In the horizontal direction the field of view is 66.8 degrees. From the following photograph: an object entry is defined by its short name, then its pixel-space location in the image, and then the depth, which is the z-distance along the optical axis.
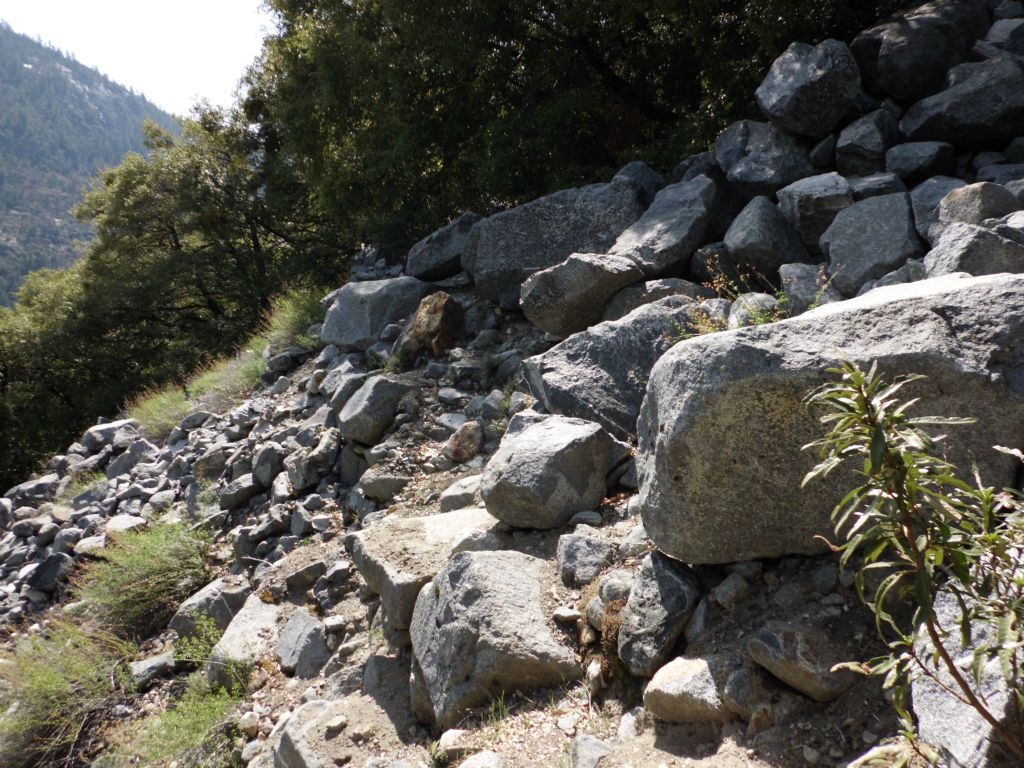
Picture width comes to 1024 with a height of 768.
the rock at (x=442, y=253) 8.20
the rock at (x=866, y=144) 5.88
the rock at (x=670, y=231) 5.83
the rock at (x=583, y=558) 3.61
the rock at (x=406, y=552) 4.00
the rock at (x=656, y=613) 2.95
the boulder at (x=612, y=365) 4.72
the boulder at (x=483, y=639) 3.26
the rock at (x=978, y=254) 3.54
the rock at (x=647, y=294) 5.55
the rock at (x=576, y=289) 5.77
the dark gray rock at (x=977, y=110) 5.55
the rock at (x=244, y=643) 4.75
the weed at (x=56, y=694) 5.04
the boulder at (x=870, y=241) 4.63
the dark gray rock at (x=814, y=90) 6.10
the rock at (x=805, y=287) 4.65
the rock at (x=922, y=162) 5.57
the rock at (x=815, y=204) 5.35
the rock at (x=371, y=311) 7.95
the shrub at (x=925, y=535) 1.76
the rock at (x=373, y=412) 6.27
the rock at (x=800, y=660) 2.44
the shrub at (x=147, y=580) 5.90
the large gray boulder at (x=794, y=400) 2.57
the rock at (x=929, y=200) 4.77
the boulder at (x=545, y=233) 6.85
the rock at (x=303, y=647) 4.54
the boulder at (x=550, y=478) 4.08
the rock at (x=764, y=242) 5.36
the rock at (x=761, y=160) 6.22
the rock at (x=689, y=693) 2.63
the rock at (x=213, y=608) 5.51
